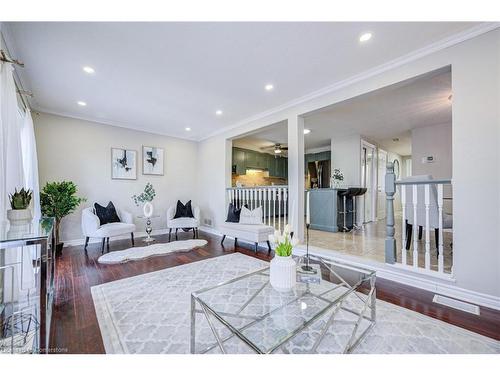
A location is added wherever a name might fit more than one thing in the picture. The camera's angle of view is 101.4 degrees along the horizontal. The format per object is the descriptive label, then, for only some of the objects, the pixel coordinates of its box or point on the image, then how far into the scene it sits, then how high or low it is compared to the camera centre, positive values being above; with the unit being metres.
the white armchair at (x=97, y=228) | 3.55 -0.69
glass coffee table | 1.13 -0.80
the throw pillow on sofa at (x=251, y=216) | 3.86 -0.50
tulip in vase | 1.48 -0.55
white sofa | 3.49 -0.75
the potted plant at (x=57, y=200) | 3.32 -0.17
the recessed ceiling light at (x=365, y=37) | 2.03 +1.54
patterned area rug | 1.34 -1.04
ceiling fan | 6.58 +1.42
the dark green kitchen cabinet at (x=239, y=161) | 6.63 +0.94
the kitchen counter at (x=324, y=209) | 4.95 -0.48
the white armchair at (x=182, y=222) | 4.54 -0.73
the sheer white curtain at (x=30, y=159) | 2.88 +0.44
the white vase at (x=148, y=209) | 4.32 -0.42
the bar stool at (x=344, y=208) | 4.99 -0.47
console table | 1.24 -0.86
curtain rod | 1.75 +1.13
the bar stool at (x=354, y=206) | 5.27 -0.43
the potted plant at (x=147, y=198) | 4.35 -0.19
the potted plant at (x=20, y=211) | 1.57 -0.17
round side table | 4.23 -0.94
